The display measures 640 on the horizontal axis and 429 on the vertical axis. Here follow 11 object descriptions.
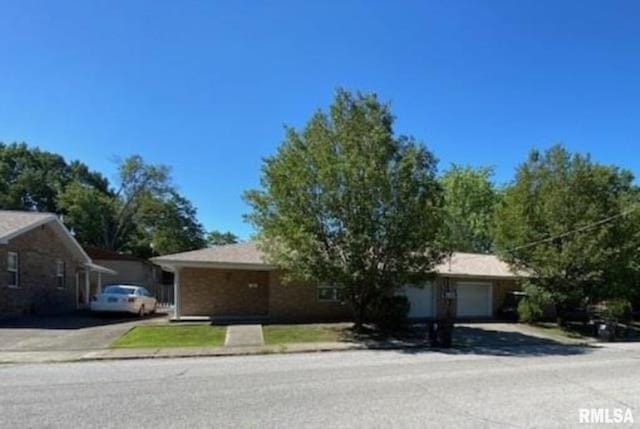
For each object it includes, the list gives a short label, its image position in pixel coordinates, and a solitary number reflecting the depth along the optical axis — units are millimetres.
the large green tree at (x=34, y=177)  61969
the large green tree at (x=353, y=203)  19484
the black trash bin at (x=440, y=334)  18719
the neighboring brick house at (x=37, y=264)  23484
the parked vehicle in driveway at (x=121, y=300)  25203
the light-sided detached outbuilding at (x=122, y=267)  45375
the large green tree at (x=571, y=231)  25844
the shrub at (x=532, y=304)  26859
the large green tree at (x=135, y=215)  60688
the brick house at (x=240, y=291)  24750
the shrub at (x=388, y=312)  22422
